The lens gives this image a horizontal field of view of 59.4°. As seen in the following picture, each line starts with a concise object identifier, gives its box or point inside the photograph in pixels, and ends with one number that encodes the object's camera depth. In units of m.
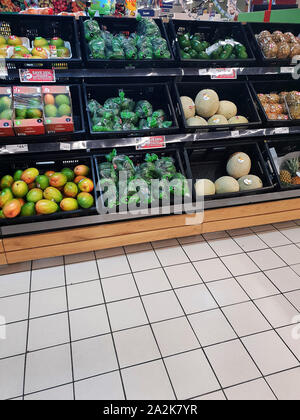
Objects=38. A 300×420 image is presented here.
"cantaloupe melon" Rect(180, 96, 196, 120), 2.35
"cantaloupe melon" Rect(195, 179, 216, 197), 2.31
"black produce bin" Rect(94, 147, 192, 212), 2.24
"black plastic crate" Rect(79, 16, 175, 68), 2.02
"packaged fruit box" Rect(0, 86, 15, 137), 1.81
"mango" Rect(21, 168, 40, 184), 1.99
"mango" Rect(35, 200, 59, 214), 1.91
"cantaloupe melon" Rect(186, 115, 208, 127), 2.31
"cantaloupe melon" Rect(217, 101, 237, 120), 2.48
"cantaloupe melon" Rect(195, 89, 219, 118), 2.37
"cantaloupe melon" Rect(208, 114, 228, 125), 2.38
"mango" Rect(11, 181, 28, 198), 1.92
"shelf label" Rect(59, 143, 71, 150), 2.00
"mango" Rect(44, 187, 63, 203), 1.97
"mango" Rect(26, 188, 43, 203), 1.94
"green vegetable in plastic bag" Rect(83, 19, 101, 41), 2.10
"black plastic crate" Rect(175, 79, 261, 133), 2.27
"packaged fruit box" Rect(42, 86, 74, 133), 1.90
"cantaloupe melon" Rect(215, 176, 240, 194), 2.36
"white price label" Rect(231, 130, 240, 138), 2.37
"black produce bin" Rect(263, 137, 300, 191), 2.43
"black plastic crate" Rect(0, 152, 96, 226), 1.92
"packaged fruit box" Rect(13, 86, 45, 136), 1.85
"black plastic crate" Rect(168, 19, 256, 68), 2.22
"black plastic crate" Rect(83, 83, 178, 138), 2.12
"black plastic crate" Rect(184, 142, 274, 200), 2.35
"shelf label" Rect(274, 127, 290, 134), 2.47
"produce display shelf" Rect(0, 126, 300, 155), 1.92
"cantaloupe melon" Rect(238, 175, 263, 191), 2.41
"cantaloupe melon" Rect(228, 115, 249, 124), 2.42
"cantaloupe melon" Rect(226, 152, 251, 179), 2.47
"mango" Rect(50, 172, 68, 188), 2.01
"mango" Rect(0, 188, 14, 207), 1.88
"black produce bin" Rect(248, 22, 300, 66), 2.37
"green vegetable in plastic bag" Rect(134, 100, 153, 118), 2.29
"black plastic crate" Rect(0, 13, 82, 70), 1.89
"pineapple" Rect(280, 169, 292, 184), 2.57
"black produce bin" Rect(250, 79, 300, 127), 2.40
